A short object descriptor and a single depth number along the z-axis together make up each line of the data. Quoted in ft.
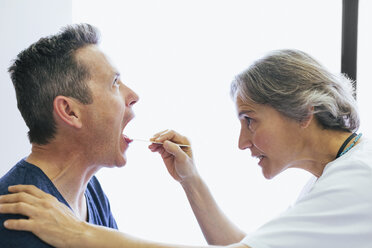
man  3.77
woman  3.32
